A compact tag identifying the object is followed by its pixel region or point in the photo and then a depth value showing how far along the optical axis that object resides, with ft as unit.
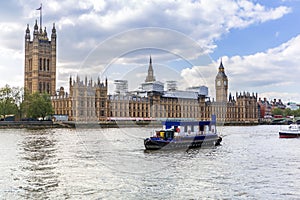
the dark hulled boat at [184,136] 123.13
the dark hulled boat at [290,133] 206.39
